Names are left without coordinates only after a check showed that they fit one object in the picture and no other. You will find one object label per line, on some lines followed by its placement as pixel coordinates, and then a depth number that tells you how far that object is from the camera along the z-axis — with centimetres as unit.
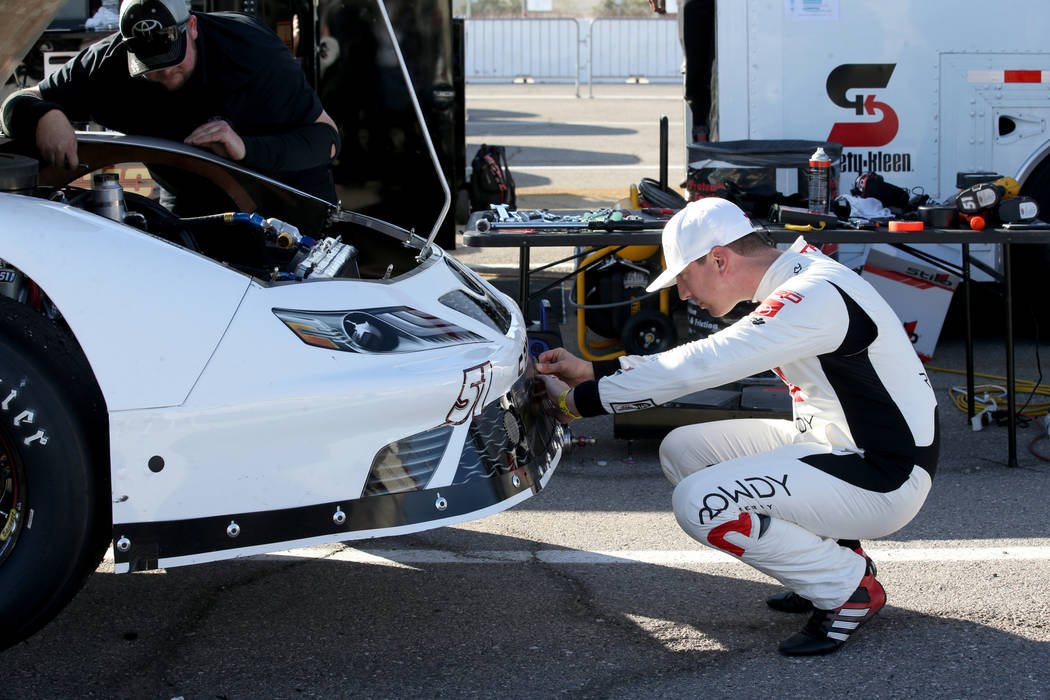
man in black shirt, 409
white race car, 268
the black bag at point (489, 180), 923
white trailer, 643
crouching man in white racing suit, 310
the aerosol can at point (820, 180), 524
